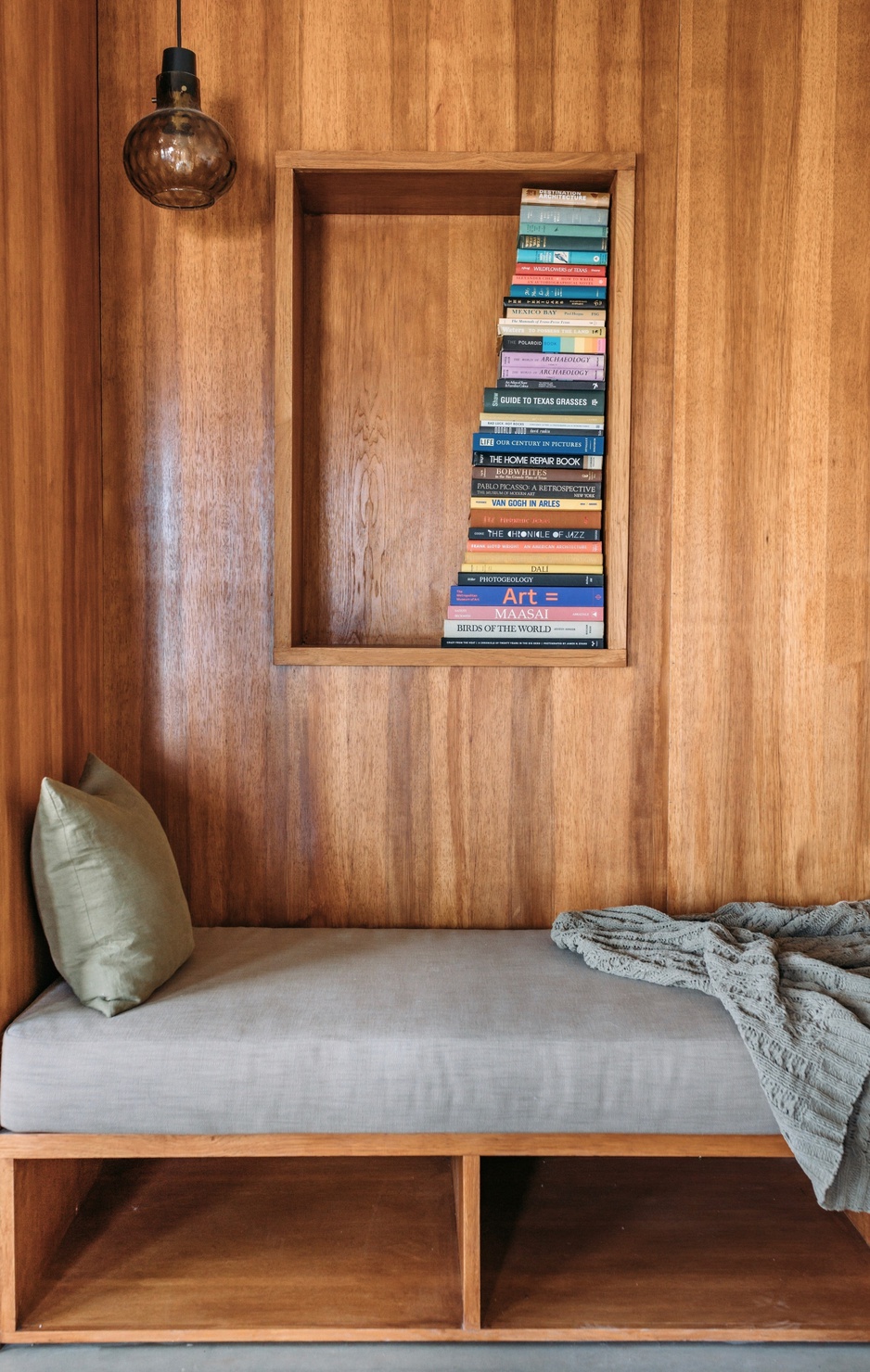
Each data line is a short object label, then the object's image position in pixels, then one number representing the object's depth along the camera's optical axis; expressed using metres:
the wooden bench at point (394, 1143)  1.55
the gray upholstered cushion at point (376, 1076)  1.55
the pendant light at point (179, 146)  1.84
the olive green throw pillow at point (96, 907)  1.67
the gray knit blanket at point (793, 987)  1.49
